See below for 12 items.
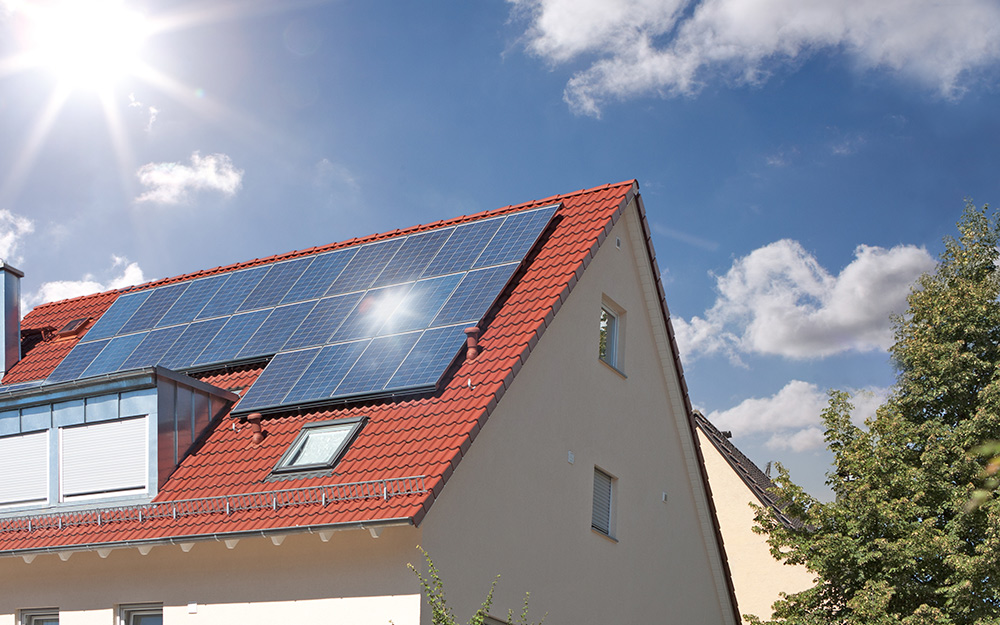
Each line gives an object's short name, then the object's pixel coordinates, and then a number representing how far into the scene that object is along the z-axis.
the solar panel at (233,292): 16.12
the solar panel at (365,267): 14.91
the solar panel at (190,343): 15.09
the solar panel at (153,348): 15.27
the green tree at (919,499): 17.19
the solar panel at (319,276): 15.31
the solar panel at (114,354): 15.25
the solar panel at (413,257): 14.62
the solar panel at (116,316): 16.86
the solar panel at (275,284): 15.73
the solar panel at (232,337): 14.73
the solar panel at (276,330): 14.27
